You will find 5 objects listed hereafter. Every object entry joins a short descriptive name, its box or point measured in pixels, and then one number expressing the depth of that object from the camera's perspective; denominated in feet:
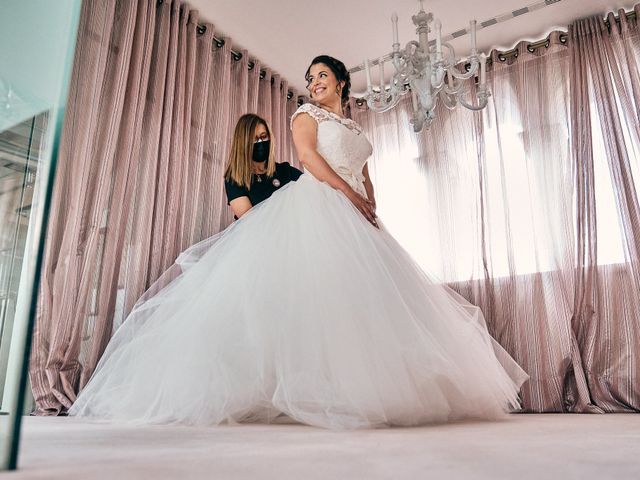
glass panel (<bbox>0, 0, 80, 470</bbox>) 1.78
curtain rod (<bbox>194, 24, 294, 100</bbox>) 9.97
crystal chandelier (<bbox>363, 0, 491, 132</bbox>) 6.52
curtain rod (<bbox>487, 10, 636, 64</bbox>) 9.70
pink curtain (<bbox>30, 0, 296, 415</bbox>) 6.68
